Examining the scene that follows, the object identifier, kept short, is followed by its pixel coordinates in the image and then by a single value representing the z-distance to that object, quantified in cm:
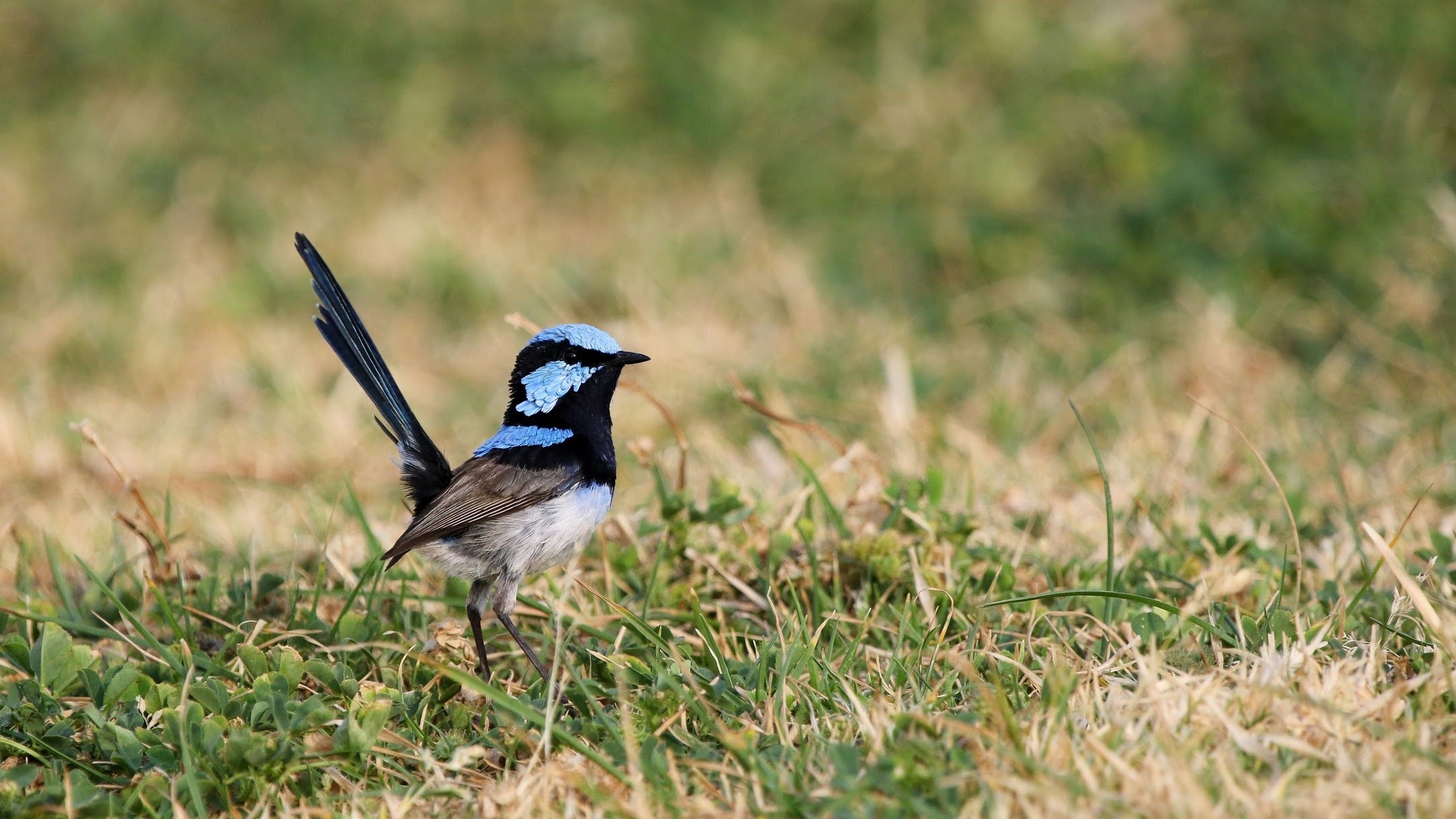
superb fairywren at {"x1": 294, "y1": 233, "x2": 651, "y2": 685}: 715
